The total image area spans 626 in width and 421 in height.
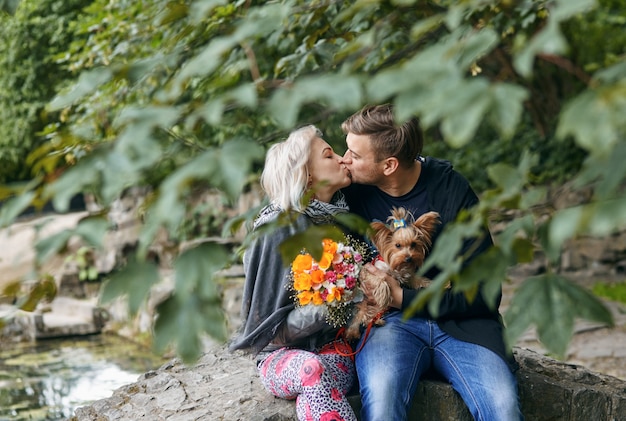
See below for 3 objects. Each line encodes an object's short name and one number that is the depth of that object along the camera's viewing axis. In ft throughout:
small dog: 9.74
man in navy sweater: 9.39
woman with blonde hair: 9.40
